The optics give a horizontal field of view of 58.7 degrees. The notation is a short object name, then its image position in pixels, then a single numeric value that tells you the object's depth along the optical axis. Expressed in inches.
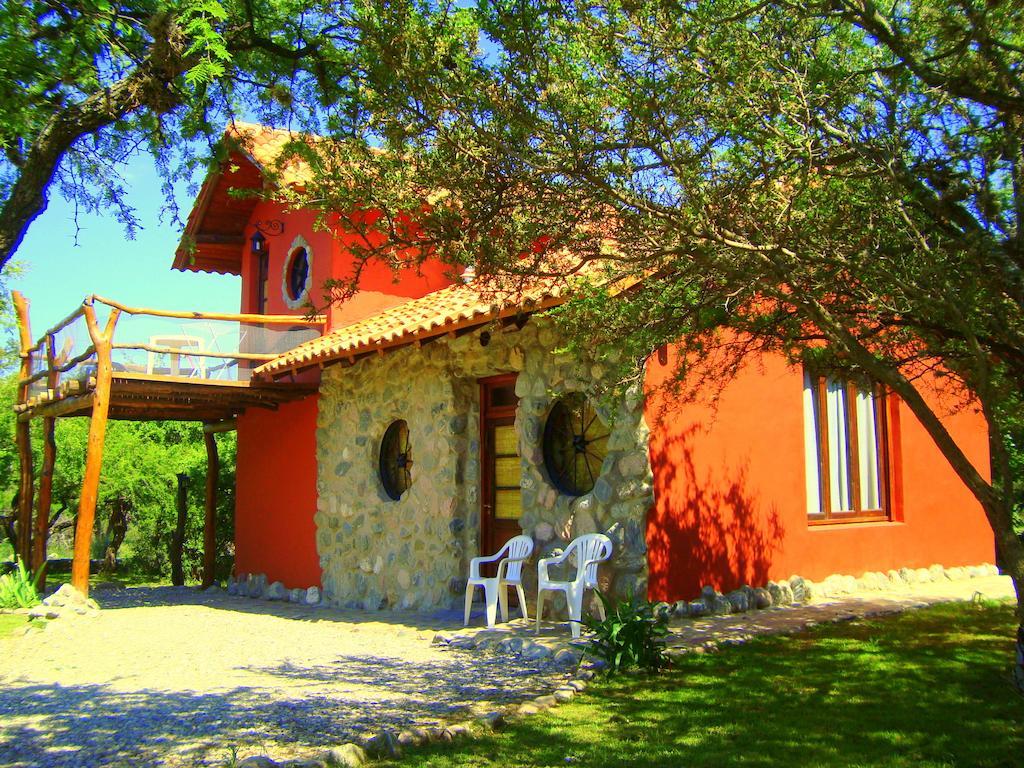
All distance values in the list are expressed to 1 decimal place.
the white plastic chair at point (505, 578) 311.4
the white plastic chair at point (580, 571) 275.1
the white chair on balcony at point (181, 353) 429.4
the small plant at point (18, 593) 422.0
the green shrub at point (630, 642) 234.2
